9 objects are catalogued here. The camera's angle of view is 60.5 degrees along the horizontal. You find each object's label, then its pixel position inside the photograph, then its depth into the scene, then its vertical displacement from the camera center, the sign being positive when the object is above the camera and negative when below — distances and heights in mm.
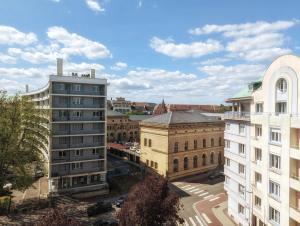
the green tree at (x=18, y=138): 39625 -4469
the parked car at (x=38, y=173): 56469 -13912
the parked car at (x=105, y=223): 35000 -15312
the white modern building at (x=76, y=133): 47719 -4374
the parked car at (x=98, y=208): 39341 -15211
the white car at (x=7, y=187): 48406 -14530
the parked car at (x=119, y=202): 42888 -15421
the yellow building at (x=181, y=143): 57481 -7639
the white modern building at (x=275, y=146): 25984 -3867
